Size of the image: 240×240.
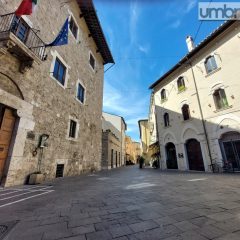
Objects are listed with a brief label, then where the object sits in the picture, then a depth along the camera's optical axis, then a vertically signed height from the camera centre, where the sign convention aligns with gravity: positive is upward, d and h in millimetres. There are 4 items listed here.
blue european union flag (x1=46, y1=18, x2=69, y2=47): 7403 +6060
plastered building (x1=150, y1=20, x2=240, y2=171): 11359 +5133
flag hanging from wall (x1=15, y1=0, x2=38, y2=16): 5840 +5845
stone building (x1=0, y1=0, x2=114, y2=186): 6234 +3926
